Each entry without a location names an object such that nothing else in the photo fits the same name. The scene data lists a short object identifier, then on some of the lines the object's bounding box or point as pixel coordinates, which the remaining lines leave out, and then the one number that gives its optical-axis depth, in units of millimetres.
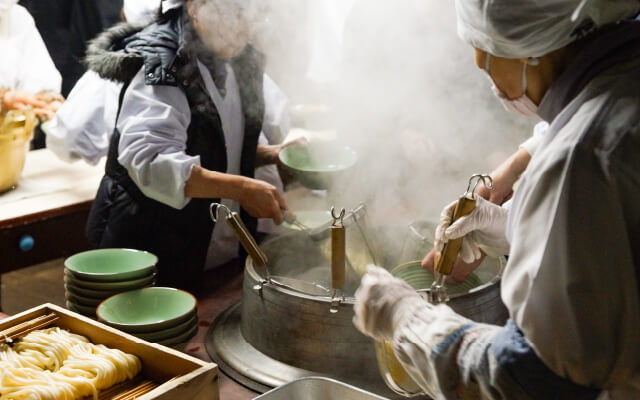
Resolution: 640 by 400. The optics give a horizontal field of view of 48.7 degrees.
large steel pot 1890
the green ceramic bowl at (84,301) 2167
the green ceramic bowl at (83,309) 2174
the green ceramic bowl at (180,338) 1985
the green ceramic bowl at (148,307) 2035
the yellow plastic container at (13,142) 3223
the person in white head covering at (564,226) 1110
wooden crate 1600
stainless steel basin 1704
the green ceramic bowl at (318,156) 3047
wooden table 3178
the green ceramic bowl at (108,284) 2148
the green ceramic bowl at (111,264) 2148
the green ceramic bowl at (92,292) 2156
